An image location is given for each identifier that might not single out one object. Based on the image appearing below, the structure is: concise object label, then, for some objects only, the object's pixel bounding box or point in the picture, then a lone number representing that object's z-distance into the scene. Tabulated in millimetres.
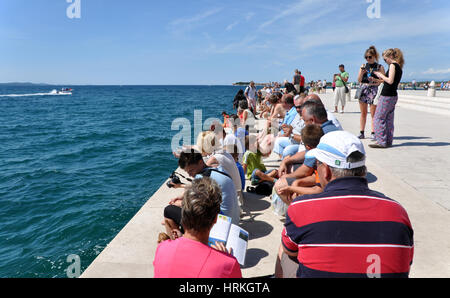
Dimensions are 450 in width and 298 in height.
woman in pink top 1633
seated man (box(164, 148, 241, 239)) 3334
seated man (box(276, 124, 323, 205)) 2975
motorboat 118250
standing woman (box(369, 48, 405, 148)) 6527
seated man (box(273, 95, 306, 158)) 5246
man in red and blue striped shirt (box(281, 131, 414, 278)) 1562
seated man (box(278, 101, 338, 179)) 4086
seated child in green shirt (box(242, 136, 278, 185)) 5164
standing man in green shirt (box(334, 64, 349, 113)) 12667
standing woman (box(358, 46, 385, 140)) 7172
